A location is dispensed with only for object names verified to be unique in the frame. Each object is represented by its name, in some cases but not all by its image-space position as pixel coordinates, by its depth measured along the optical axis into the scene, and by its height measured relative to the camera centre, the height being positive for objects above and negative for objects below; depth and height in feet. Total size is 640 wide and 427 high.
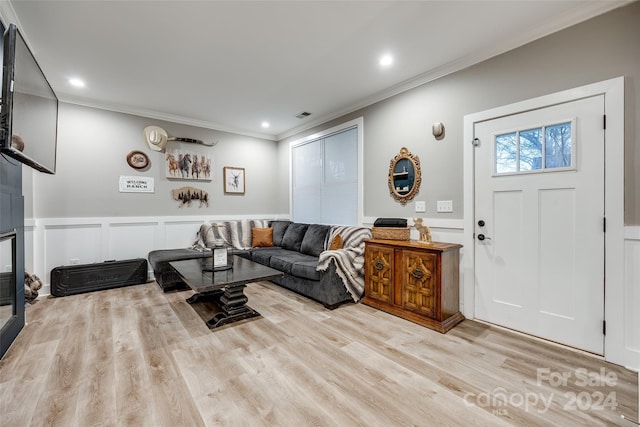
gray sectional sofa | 10.53 -2.07
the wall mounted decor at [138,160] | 14.08 +2.76
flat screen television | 5.11 +2.31
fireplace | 7.26 -2.14
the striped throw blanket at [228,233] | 15.40 -1.22
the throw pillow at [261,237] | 16.29 -1.52
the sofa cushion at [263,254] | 13.58 -2.16
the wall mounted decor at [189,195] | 15.44 +0.98
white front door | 7.06 -0.33
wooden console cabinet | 8.56 -2.38
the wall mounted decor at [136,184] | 13.94 +1.48
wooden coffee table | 8.38 -2.13
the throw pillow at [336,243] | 12.11 -1.41
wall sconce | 9.96 +2.98
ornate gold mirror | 10.82 +1.45
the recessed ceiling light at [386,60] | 9.29 +5.25
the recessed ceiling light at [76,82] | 10.84 +5.30
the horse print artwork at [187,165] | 15.21 +2.74
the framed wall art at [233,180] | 17.13 +2.04
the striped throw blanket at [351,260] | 10.52 -1.91
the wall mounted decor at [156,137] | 14.35 +3.98
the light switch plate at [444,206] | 9.80 +0.19
